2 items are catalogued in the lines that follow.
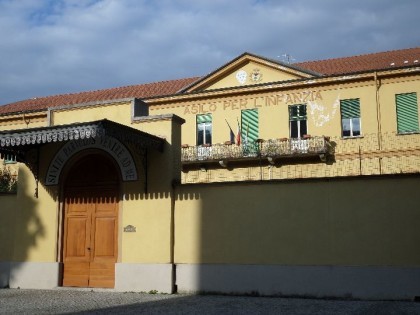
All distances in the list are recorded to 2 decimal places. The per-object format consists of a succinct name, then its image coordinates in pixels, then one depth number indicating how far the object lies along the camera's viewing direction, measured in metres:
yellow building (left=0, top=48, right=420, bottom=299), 11.35
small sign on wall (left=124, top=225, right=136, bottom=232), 13.27
